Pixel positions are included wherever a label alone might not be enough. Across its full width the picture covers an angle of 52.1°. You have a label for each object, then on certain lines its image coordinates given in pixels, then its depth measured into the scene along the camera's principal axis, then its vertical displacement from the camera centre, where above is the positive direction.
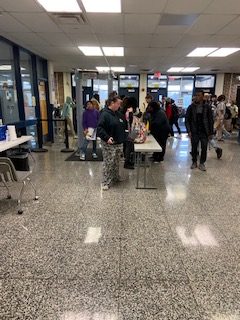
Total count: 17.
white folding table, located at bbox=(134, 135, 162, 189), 3.84 -0.81
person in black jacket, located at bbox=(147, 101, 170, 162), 5.38 -0.58
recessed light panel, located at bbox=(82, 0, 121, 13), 3.41 +1.26
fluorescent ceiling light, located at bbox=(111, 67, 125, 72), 10.25 +1.11
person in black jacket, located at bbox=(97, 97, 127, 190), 3.75 -0.61
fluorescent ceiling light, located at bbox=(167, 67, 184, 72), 10.17 +1.12
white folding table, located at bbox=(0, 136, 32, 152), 3.70 -0.76
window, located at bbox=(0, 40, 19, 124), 5.64 +0.17
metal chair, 2.97 -0.99
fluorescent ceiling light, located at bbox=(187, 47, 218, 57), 6.41 +1.18
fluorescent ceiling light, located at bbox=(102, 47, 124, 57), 6.39 +1.18
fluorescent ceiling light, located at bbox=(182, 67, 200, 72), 10.07 +1.11
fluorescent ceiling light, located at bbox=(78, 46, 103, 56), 6.40 +1.18
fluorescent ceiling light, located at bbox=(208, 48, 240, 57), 6.39 +1.18
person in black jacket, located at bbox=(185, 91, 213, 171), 4.82 -0.56
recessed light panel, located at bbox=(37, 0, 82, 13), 3.46 +1.27
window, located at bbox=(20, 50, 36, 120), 6.79 +0.28
